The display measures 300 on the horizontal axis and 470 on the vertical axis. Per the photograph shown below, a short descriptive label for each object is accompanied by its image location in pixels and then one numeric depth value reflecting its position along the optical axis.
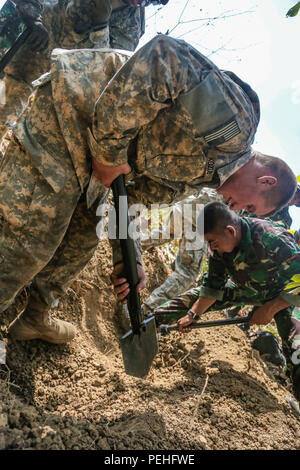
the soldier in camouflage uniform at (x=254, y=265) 2.46
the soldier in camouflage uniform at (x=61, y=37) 2.56
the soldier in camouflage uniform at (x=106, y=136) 1.19
